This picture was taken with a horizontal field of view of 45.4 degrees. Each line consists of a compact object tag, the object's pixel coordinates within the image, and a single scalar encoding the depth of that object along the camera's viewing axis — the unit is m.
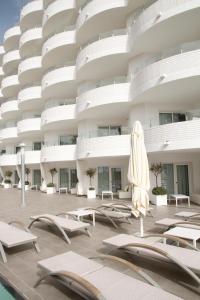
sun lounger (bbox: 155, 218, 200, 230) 7.34
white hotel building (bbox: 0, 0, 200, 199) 14.38
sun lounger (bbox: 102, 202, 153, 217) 11.29
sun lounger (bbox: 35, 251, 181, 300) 3.68
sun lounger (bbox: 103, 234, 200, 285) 4.73
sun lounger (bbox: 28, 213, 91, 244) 7.80
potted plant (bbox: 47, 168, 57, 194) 23.38
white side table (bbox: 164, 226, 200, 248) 6.47
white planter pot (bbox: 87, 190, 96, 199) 19.23
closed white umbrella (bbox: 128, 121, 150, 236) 7.38
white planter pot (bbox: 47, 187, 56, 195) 23.35
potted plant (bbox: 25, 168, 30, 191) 27.68
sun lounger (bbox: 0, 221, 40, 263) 6.40
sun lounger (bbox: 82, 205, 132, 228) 9.50
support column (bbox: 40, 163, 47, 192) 24.80
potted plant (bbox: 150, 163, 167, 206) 15.05
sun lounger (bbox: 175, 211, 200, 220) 9.20
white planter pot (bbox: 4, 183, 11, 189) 31.93
